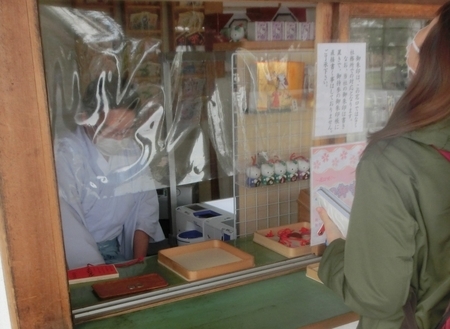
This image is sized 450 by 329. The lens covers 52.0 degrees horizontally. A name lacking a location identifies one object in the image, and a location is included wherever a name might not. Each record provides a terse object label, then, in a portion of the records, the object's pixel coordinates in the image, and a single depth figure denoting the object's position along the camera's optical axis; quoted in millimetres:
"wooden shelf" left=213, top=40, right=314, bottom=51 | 1907
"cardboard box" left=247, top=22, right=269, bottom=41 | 1988
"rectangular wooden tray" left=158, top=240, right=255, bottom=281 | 1486
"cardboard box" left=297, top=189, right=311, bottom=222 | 1932
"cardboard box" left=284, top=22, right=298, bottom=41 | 1985
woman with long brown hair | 840
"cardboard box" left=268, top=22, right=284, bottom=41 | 1979
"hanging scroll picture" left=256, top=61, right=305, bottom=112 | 1880
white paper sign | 1538
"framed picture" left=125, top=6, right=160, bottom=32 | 2955
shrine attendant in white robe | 1775
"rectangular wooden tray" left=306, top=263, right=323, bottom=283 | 1517
